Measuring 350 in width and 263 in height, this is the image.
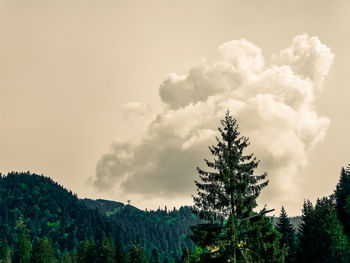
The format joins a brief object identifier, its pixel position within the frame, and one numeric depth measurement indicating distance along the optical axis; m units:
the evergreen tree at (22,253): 137.88
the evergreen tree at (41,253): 121.06
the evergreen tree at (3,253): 135.80
